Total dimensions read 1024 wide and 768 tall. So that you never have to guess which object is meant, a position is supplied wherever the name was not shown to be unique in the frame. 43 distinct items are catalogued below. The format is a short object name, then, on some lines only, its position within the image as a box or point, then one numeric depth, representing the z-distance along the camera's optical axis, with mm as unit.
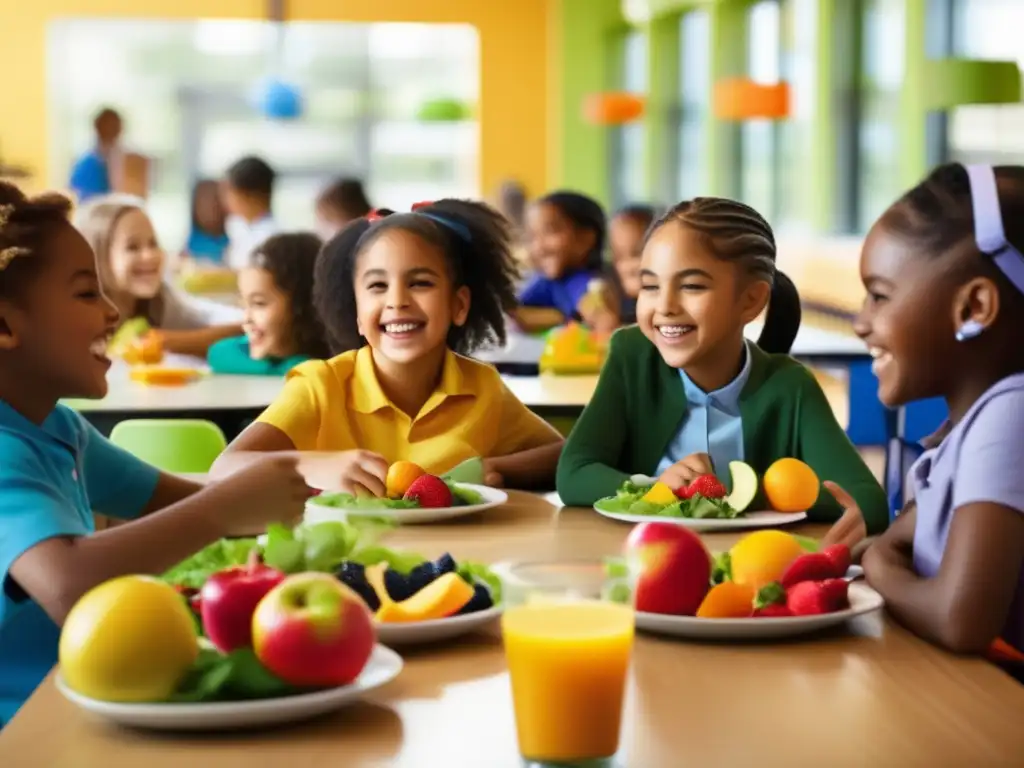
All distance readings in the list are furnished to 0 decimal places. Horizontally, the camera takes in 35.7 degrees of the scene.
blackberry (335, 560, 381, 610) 1286
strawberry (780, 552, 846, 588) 1353
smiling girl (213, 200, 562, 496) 2219
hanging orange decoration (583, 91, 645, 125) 10586
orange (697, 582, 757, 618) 1294
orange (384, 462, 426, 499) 1910
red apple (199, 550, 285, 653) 1081
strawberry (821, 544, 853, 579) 1396
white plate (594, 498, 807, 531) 1764
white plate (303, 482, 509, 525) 1794
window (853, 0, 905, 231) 7156
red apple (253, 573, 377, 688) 1035
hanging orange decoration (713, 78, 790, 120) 7359
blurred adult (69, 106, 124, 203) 10195
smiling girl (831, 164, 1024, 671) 1330
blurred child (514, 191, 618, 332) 5035
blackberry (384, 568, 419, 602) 1303
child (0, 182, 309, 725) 1344
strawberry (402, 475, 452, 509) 1879
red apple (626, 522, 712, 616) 1287
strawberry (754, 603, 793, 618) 1305
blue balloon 12289
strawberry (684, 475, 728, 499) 1825
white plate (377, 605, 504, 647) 1247
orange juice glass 998
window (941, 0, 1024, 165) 5941
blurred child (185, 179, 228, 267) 8367
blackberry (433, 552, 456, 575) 1353
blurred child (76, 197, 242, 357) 3816
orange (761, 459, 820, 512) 1854
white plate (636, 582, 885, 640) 1271
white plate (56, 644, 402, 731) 1032
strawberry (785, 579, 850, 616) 1308
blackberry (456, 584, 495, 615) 1302
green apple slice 1838
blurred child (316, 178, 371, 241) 6031
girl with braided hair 2014
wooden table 1021
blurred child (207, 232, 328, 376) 3291
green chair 2617
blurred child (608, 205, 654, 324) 4773
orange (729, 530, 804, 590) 1367
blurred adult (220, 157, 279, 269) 6613
